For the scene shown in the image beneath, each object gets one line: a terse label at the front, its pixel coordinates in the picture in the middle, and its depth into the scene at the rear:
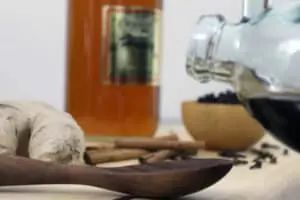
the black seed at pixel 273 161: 0.66
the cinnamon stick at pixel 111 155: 0.60
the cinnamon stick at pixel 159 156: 0.61
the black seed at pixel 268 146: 0.77
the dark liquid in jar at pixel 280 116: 0.50
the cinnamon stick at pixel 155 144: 0.66
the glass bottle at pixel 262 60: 0.49
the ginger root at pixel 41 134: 0.53
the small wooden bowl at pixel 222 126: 0.70
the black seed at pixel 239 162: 0.64
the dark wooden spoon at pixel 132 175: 0.47
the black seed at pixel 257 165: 0.62
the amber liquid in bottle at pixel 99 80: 0.75
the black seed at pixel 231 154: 0.68
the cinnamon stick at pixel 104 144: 0.64
